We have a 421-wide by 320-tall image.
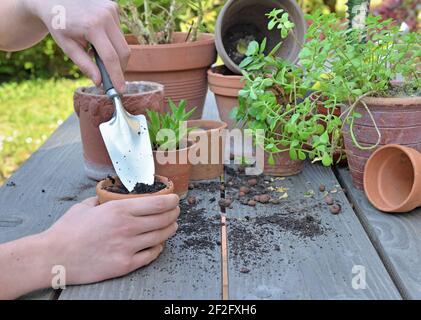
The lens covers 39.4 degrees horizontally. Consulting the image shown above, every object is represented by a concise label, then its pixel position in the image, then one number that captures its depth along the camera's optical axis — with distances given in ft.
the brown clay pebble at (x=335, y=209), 3.75
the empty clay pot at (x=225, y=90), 4.92
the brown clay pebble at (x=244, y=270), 3.00
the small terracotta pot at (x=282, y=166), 4.47
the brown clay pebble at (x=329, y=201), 3.91
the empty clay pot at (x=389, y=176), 3.85
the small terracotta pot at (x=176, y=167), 4.02
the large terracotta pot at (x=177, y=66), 5.38
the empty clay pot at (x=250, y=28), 5.38
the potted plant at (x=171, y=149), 4.03
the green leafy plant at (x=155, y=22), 5.64
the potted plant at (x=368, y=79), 3.89
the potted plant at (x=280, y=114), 4.00
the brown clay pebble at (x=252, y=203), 3.90
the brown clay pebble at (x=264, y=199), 3.94
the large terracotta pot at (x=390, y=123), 3.94
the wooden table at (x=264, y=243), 2.85
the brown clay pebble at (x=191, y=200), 3.98
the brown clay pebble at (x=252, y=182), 4.32
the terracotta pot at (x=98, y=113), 4.32
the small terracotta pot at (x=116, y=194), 3.27
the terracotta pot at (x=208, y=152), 4.42
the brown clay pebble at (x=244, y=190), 4.14
